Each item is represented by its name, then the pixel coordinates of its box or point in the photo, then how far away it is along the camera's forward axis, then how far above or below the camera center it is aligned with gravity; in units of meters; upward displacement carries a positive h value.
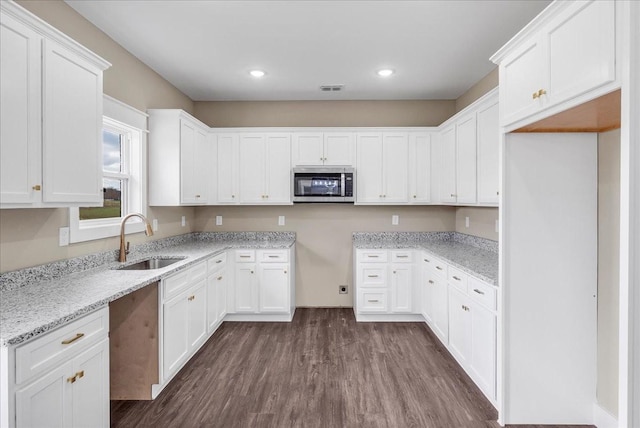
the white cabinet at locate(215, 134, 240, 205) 4.03 +0.54
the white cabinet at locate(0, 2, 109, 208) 1.45 +0.51
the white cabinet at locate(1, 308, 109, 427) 1.19 -0.72
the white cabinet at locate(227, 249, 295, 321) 3.75 -0.82
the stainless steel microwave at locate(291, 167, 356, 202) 3.91 +0.37
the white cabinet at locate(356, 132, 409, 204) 3.96 +0.59
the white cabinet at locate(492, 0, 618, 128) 1.24 +0.73
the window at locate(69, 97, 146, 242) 2.52 +0.36
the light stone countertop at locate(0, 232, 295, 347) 1.28 -0.45
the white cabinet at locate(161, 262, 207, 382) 2.34 -0.88
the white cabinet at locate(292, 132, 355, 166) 3.97 +0.83
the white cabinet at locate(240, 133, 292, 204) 4.00 +0.58
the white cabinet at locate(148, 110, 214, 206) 3.22 +0.58
